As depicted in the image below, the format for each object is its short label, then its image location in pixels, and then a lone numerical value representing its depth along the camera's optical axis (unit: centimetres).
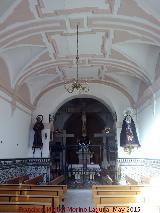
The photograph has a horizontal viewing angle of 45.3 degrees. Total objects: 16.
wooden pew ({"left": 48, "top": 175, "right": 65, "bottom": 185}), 595
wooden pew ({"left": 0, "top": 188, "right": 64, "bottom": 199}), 352
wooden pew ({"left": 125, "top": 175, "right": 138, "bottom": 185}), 547
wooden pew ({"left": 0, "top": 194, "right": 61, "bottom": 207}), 292
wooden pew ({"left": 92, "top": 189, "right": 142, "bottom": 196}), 350
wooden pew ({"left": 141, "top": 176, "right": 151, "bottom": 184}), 539
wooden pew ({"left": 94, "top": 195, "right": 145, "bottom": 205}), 311
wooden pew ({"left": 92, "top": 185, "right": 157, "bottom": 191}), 387
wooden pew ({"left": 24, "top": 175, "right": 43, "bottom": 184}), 548
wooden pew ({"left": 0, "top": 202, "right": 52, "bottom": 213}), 255
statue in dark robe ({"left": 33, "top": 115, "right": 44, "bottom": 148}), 786
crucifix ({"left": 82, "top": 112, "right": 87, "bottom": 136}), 997
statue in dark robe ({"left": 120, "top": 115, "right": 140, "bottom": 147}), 740
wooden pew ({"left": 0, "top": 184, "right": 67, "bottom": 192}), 412
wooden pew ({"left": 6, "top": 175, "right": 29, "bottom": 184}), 566
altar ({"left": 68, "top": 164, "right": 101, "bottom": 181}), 814
